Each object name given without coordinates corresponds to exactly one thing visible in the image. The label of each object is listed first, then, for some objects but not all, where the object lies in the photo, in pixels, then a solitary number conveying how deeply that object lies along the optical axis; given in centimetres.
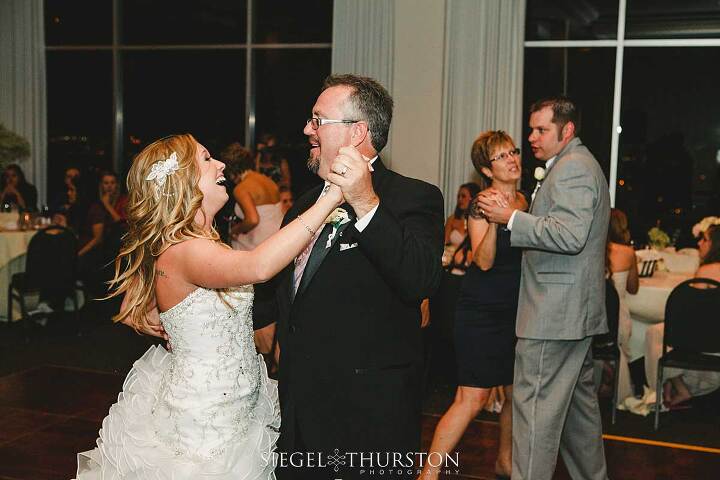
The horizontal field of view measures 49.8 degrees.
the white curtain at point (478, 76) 785
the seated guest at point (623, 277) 514
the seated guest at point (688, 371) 501
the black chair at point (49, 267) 654
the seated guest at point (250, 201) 593
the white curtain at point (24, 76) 987
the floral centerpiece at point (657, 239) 680
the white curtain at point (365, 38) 823
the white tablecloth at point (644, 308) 534
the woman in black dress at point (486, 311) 350
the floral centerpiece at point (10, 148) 683
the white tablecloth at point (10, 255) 688
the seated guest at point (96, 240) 736
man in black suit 207
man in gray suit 314
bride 219
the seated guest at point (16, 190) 838
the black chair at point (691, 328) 464
